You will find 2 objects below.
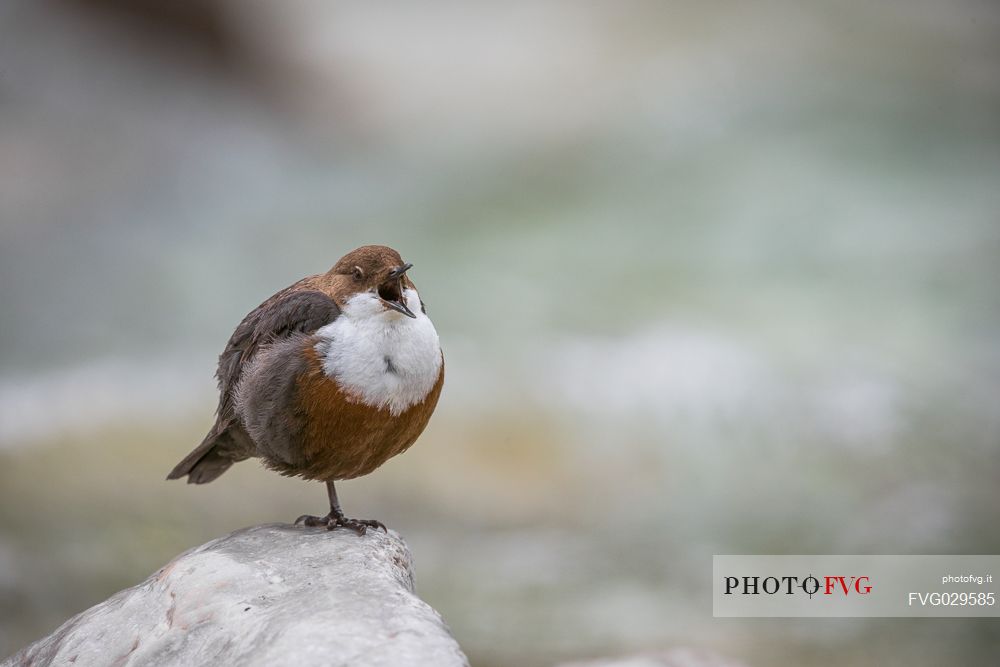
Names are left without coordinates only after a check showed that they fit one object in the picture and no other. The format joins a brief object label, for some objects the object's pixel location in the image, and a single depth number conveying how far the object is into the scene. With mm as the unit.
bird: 7215
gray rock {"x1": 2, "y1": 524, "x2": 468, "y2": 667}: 5617
